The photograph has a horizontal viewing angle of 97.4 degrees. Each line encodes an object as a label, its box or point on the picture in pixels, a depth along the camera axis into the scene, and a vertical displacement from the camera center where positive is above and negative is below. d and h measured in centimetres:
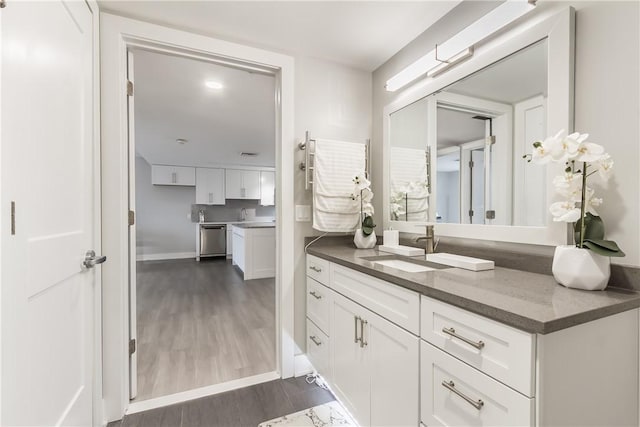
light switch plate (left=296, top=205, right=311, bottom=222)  204 -2
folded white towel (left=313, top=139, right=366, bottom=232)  200 +19
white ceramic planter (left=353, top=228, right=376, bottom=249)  199 -21
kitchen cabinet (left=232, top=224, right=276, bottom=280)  476 -71
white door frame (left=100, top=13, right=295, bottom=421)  158 +18
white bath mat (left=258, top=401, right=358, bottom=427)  152 -116
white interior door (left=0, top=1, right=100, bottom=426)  82 -1
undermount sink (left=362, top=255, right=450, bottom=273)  148 -30
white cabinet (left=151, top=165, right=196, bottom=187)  655 +82
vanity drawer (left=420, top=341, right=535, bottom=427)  73 -55
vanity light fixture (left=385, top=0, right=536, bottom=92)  124 +88
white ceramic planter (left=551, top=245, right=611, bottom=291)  91 -19
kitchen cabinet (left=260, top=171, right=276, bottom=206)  749 +59
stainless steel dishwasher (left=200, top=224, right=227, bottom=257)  677 -73
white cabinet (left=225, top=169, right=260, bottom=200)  716 +67
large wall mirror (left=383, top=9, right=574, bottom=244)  114 +39
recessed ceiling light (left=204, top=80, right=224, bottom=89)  254 +115
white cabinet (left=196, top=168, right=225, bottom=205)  689 +58
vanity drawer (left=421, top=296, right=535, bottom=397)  70 -38
